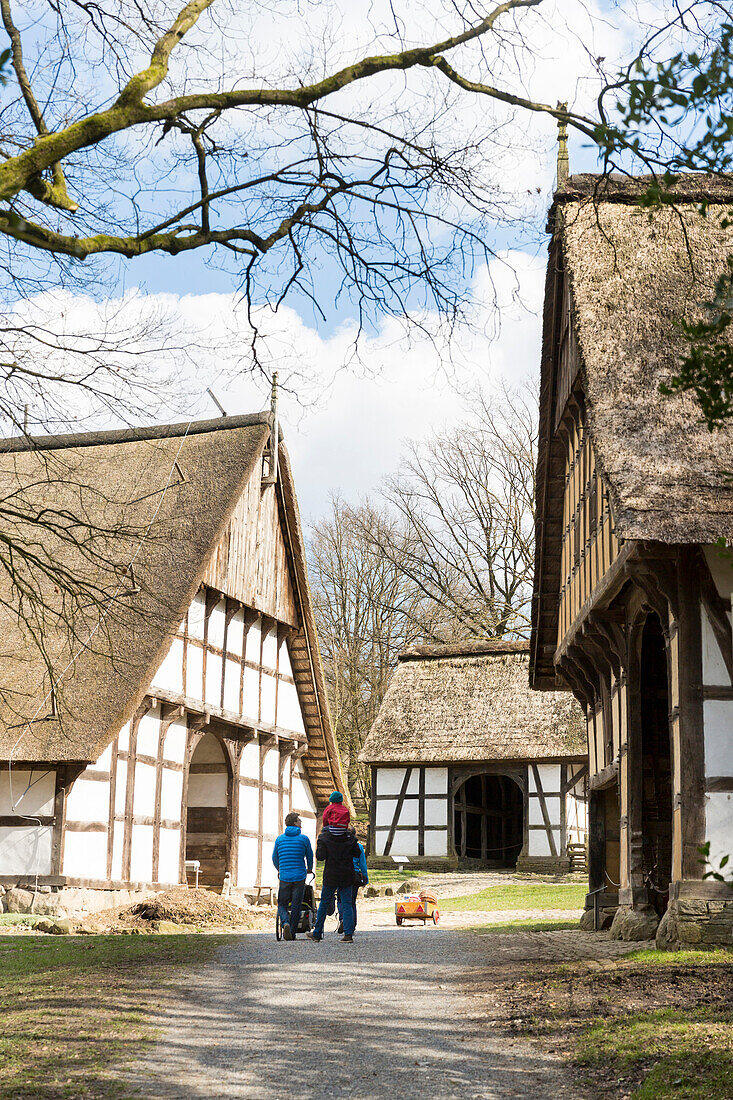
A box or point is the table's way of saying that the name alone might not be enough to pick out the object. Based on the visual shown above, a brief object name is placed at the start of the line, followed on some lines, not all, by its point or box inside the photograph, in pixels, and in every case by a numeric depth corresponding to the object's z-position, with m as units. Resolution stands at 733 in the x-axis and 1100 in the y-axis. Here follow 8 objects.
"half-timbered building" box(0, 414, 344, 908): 17.02
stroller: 12.74
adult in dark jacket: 12.14
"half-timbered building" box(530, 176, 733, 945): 10.46
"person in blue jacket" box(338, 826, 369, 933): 12.28
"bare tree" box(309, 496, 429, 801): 41.09
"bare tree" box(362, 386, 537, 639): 36.03
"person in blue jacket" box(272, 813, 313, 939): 12.59
